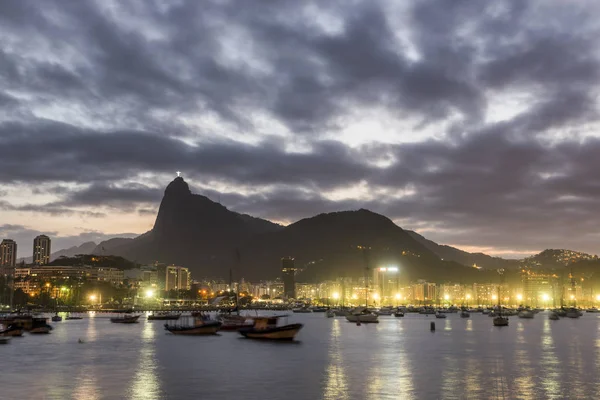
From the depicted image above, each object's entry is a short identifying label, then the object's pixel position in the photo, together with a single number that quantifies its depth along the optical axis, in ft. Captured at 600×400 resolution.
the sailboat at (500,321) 451.94
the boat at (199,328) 331.36
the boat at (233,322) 364.38
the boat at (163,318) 506.60
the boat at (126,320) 489.26
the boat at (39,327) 344.49
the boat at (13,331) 305.14
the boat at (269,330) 278.05
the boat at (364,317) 488.85
